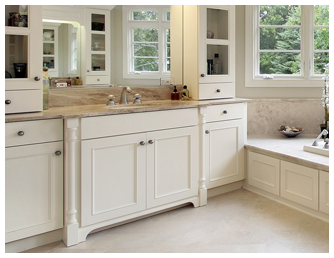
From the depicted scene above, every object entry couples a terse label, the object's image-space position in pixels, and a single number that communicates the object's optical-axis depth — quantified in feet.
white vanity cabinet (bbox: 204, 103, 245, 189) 9.89
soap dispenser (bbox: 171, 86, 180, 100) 10.57
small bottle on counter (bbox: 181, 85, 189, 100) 10.47
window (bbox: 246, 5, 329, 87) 12.38
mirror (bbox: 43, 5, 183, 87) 8.56
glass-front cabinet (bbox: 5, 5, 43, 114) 6.99
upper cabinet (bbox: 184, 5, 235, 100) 10.09
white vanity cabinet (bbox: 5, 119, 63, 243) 6.66
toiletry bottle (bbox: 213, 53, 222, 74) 10.48
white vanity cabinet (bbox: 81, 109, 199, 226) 7.53
